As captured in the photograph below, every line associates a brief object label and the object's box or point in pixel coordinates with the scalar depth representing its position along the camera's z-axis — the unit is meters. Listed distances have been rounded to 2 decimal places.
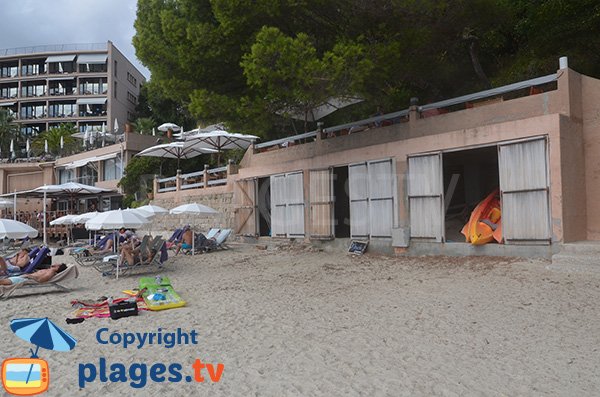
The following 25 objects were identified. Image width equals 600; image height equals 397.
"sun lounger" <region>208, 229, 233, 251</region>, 14.20
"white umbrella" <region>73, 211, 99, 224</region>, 15.20
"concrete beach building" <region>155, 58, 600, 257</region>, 7.86
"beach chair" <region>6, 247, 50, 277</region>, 8.41
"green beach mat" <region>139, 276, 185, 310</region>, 6.43
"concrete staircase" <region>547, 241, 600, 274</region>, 6.86
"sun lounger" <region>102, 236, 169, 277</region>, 9.65
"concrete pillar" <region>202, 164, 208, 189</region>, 17.69
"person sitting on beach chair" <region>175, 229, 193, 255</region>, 13.86
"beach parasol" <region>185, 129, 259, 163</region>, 16.88
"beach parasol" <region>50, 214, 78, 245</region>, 16.47
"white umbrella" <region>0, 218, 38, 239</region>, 8.38
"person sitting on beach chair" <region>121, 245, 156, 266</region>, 9.63
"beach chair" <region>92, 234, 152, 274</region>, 9.78
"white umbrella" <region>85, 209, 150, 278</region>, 8.79
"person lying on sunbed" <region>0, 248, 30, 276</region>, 8.44
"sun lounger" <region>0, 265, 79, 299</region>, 7.25
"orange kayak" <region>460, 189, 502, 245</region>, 8.71
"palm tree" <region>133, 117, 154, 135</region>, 39.31
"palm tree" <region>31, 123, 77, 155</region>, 40.00
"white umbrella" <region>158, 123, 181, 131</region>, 28.42
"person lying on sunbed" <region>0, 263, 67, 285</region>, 7.24
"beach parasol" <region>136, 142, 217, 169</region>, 19.06
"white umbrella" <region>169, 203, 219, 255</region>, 13.38
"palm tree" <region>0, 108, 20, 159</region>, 45.41
